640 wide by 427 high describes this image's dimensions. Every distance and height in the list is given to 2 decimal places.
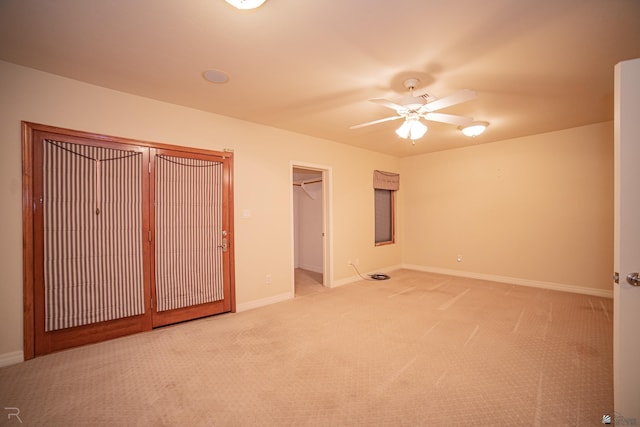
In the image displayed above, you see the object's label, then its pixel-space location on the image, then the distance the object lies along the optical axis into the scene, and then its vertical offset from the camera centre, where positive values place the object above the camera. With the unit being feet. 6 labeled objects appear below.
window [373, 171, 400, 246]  18.33 +0.37
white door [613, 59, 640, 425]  4.46 -0.59
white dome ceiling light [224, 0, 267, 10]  4.68 +3.77
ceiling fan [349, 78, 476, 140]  7.13 +2.99
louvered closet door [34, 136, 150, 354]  7.74 -1.02
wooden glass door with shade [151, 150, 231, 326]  9.66 -0.98
